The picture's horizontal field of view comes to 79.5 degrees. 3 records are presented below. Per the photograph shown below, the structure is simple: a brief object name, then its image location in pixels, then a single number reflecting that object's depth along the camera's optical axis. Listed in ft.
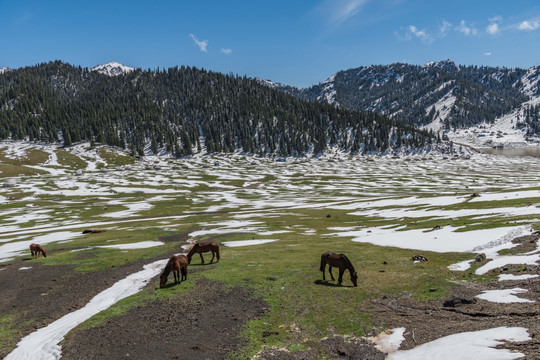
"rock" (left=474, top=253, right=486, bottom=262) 81.27
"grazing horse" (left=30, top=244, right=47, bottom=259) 119.96
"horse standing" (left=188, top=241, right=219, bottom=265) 94.17
